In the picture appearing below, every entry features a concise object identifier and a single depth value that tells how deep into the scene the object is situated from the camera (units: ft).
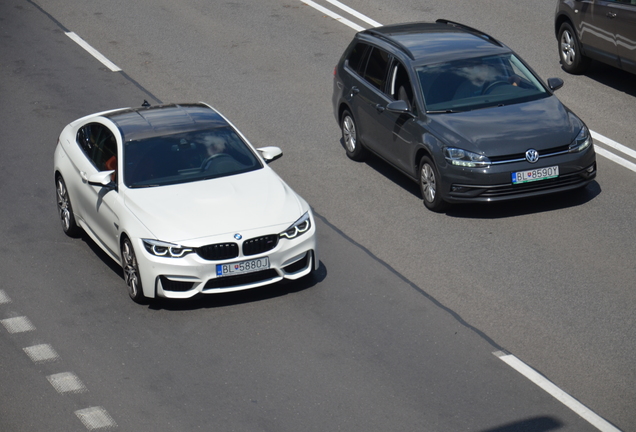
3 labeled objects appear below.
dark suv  101.91
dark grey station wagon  75.97
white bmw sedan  63.31
